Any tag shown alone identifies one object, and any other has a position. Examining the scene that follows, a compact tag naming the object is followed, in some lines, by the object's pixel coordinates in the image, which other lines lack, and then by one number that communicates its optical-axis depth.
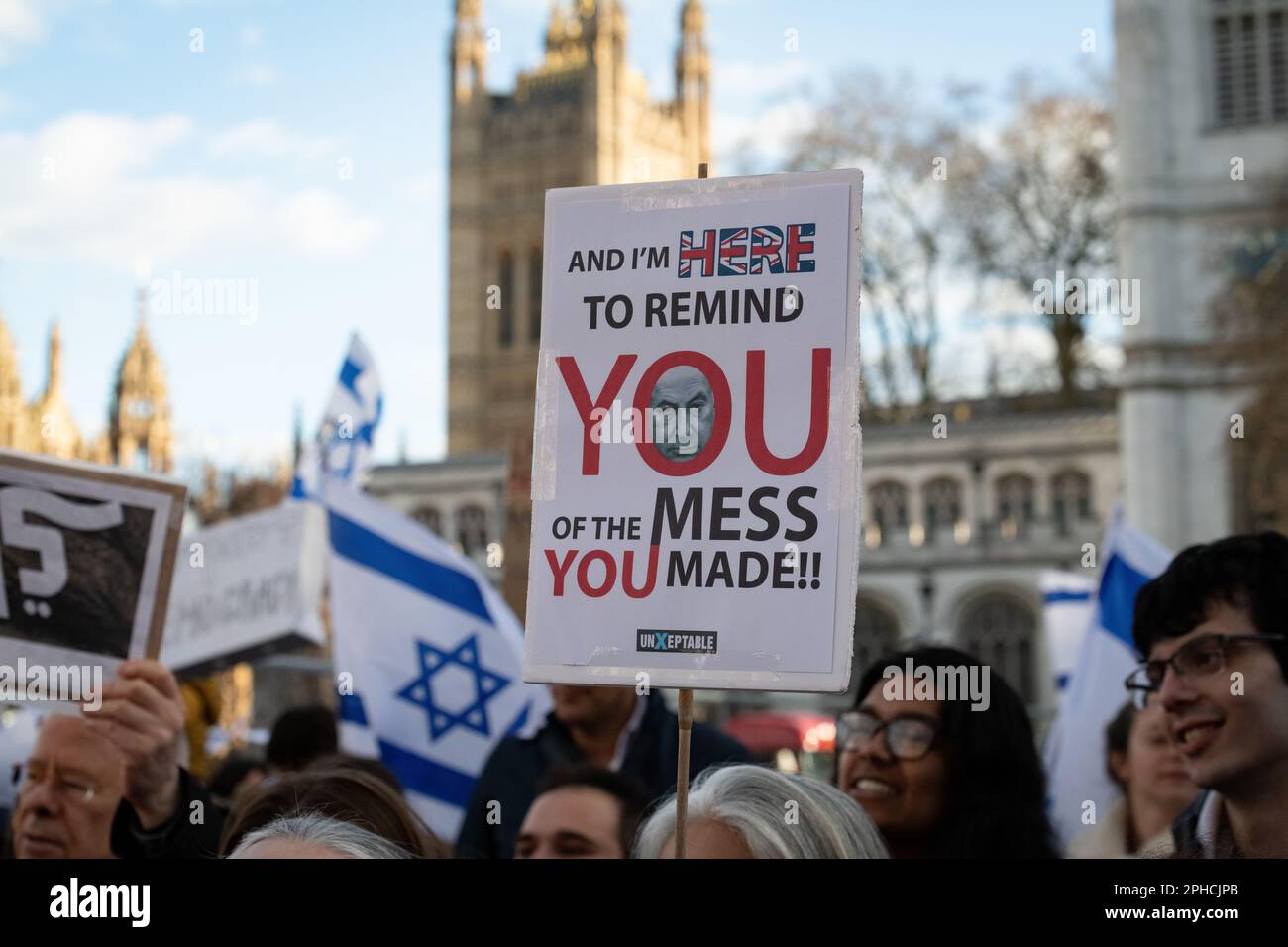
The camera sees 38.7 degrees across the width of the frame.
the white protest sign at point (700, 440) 2.58
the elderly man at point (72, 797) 3.67
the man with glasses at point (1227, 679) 3.13
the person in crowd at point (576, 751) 4.95
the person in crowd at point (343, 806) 3.03
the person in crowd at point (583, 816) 3.89
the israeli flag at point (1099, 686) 6.31
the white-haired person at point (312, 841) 2.61
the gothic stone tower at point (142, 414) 47.81
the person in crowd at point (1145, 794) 4.38
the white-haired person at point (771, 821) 2.61
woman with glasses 3.80
